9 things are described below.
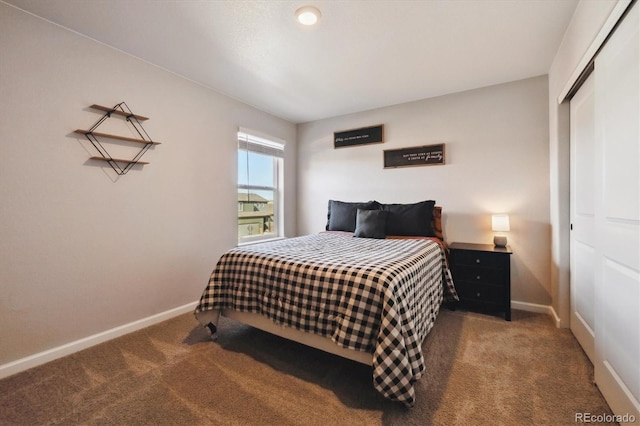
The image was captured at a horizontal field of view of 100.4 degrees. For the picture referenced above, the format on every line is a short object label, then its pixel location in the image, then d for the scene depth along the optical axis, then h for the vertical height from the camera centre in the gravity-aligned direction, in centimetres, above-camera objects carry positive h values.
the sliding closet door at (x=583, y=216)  177 -3
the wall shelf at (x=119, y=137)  209 +64
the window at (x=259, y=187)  343 +36
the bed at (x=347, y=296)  133 -53
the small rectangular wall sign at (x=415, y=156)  317 +71
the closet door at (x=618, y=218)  111 -3
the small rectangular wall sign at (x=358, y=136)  355 +107
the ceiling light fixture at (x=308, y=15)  173 +133
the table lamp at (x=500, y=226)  263 -14
